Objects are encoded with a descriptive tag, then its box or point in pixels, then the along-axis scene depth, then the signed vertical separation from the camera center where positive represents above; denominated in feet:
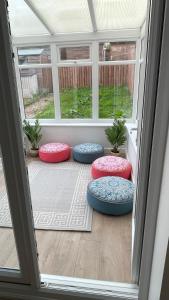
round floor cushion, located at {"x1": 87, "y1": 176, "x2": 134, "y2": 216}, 7.78 -3.89
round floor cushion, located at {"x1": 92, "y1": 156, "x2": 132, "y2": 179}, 10.16 -3.73
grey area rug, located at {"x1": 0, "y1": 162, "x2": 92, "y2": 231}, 7.55 -4.57
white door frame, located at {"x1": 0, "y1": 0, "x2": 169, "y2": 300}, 3.36 -1.87
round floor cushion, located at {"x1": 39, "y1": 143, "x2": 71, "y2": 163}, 13.07 -3.83
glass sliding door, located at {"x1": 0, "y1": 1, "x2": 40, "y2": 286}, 3.37 -1.97
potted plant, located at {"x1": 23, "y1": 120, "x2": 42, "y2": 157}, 13.97 -2.95
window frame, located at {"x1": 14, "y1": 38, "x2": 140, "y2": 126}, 13.52 +1.23
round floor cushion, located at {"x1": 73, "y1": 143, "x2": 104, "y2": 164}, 12.74 -3.74
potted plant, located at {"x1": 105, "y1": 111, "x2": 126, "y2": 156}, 12.92 -2.76
